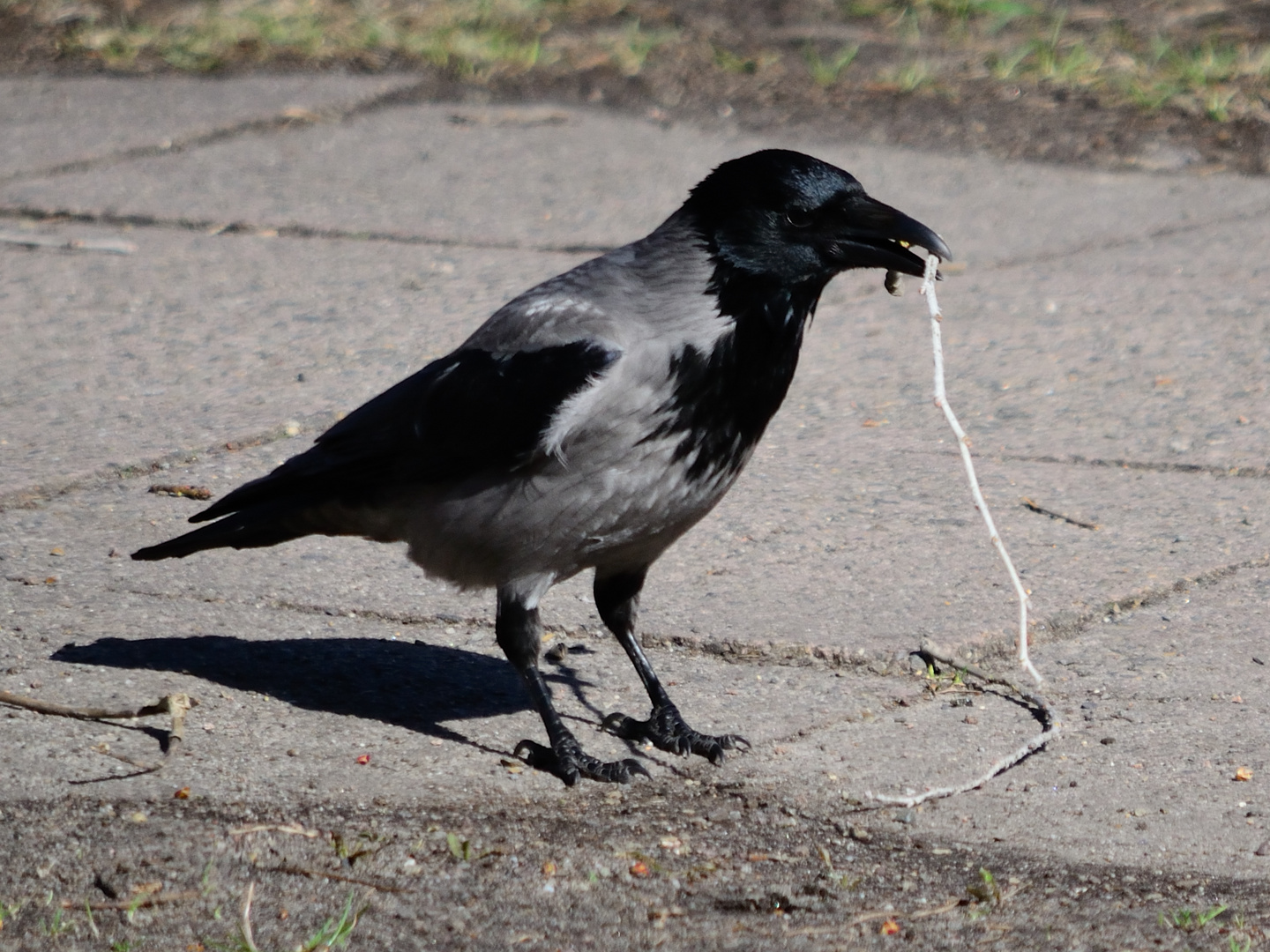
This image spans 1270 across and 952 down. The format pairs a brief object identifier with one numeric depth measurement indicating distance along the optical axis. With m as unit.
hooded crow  6.96
